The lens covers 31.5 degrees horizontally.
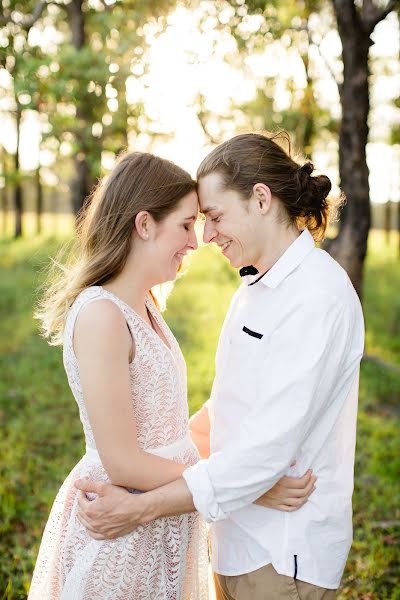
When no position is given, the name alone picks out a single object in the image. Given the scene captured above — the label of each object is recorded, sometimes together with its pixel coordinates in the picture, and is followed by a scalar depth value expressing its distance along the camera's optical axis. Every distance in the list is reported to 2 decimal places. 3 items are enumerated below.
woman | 2.22
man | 2.20
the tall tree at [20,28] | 6.72
